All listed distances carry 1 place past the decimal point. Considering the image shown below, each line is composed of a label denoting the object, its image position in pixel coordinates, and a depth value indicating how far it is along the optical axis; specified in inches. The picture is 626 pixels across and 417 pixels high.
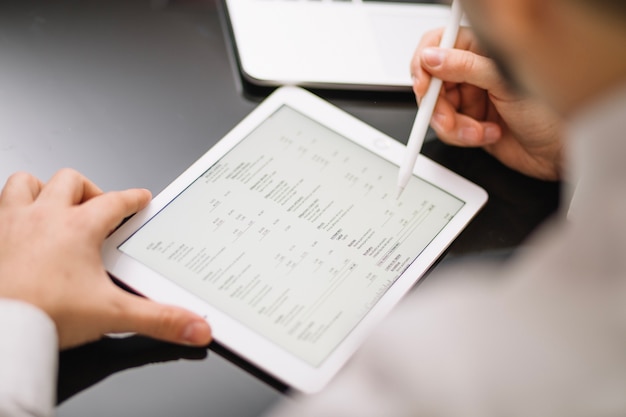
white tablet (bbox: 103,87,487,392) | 21.7
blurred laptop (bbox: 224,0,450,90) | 28.9
